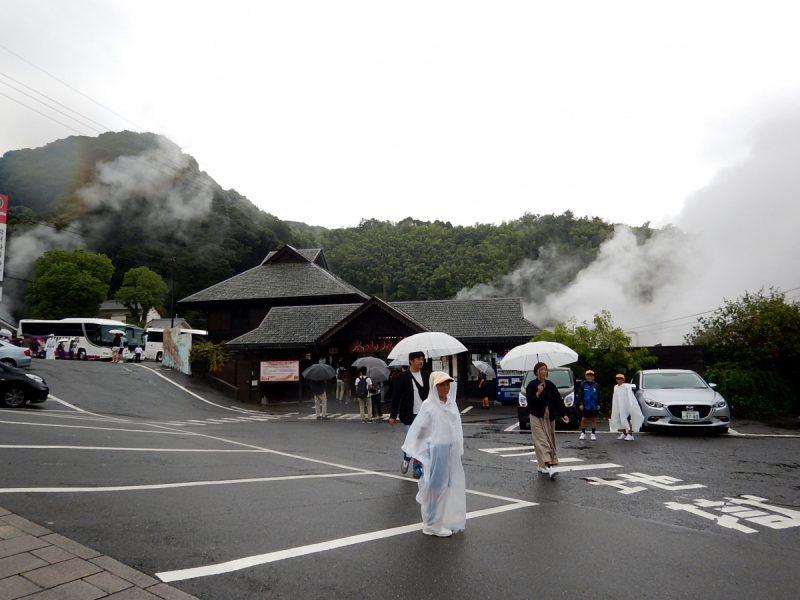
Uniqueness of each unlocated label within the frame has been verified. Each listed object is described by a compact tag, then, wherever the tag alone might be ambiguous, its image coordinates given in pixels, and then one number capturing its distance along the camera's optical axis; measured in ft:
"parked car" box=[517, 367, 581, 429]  44.41
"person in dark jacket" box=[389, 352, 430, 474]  26.86
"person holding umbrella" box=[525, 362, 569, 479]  27.56
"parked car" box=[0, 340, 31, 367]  75.10
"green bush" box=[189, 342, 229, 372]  98.17
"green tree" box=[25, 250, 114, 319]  203.41
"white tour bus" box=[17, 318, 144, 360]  132.36
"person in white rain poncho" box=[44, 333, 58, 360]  129.59
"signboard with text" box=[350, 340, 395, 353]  91.35
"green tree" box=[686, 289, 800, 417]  59.31
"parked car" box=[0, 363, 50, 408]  54.95
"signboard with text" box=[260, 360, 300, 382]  90.02
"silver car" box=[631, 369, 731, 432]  41.06
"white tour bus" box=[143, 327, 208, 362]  153.16
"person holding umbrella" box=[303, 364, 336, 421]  61.26
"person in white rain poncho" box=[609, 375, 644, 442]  40.96
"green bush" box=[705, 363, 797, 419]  58.75
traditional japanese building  90.74
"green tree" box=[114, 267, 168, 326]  224.94
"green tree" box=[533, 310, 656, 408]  66.18
